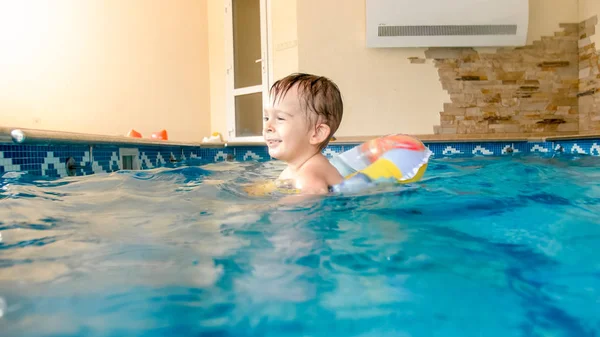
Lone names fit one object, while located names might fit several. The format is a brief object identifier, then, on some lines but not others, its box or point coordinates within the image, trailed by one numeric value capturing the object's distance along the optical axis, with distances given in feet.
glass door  24.38
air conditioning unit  21.47
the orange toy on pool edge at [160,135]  22.96
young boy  7.25
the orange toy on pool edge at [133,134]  20.72
